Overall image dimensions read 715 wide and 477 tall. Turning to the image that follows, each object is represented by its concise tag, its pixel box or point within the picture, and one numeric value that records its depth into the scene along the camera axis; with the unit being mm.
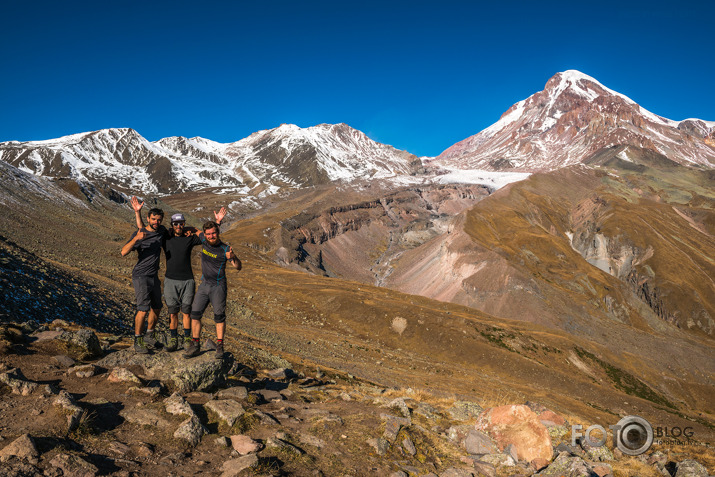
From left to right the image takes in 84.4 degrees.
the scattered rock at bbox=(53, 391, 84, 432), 7047
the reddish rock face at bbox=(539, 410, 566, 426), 12773
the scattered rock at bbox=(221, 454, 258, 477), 6898
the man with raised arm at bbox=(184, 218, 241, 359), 11242
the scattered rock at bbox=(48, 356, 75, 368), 10031
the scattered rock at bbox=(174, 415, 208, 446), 7699
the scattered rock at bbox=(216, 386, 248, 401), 10291
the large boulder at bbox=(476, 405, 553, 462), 10188
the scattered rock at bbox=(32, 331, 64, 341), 11383
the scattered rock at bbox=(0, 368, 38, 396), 7766
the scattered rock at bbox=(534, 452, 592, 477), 8734
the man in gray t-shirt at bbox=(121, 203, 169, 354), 10828
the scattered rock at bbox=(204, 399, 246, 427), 8844
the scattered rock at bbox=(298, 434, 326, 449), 8805
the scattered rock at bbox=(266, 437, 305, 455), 8070
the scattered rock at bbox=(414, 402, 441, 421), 12703
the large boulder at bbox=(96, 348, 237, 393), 10102
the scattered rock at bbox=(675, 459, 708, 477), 9984
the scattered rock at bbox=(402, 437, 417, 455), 9578
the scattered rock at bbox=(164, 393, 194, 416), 8500
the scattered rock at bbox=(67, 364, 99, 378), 9539
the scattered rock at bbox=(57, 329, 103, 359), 11016
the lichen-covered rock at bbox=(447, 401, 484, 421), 13188
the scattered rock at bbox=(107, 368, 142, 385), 9539
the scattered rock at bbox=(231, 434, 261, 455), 7848
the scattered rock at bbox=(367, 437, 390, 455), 9141
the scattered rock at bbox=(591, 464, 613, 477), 9672
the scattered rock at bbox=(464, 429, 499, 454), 10445
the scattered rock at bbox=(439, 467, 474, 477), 8883
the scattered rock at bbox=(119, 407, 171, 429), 8031
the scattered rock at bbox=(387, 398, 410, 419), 12127
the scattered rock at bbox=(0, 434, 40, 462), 5828
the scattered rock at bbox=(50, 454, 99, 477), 5922
